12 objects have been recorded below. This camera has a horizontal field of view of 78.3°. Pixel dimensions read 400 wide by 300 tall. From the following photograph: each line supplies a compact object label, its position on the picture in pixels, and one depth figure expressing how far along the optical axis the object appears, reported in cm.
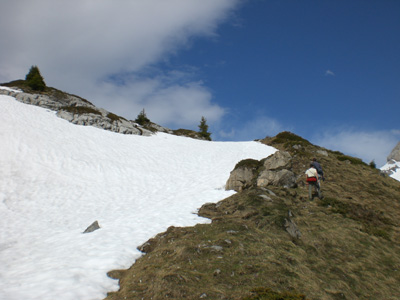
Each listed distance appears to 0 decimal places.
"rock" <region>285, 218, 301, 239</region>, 1166
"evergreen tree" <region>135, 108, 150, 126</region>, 6314
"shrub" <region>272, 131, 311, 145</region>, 4379
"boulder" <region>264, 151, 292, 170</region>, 2089
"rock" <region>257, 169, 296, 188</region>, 1929
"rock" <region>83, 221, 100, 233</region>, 1329
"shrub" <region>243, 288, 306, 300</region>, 589
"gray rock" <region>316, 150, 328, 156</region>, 3497
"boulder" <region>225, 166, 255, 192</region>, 2108
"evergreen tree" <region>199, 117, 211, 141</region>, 7156
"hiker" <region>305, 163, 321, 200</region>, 1700
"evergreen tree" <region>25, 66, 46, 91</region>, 5100
